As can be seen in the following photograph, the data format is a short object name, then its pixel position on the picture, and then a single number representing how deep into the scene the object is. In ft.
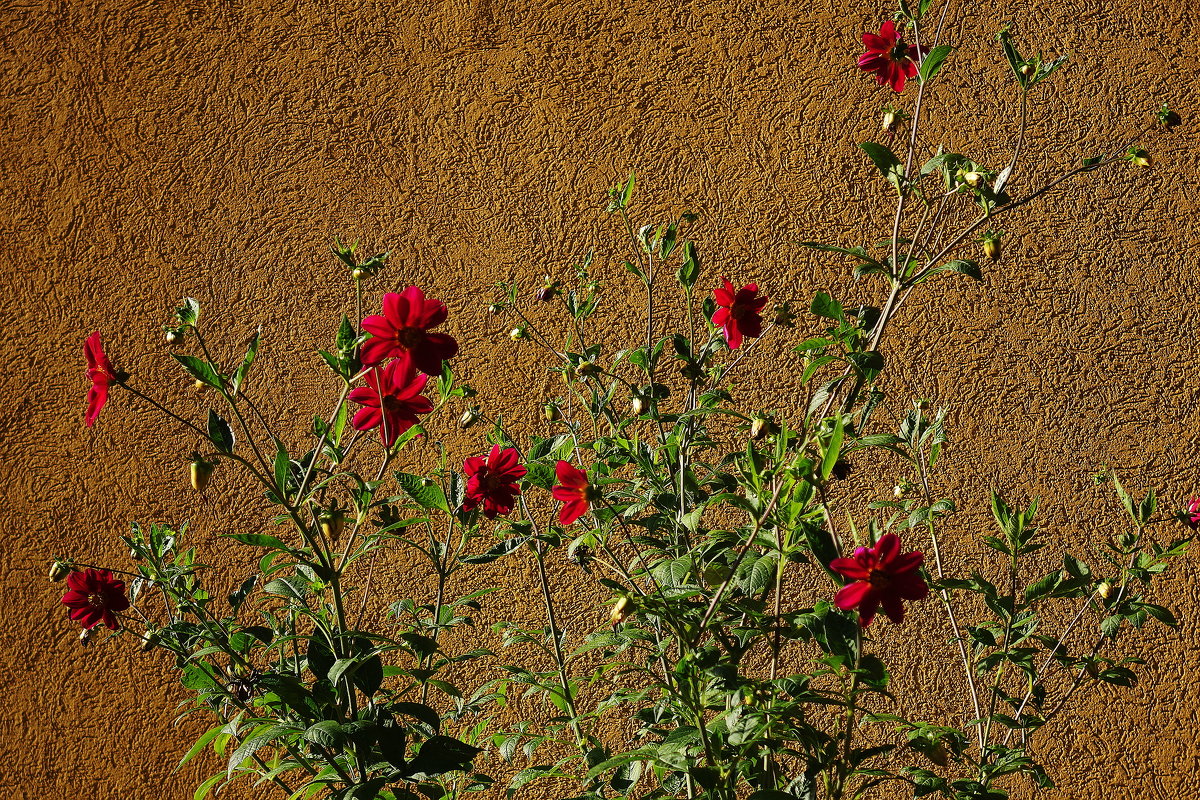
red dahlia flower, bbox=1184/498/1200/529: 15.15
